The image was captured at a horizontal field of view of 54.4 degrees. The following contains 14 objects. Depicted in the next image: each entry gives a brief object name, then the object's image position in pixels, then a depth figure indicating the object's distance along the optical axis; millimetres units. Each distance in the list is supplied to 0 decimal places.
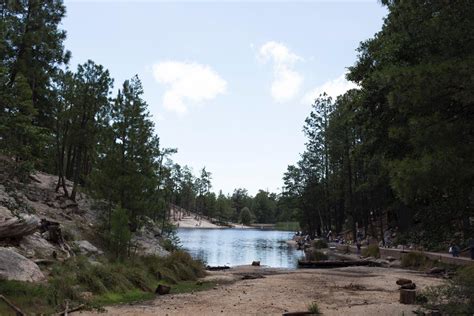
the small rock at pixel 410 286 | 17384
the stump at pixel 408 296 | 14188
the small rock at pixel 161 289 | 17641
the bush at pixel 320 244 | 53906
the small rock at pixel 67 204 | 31448
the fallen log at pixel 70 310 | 11875
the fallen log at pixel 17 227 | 17203
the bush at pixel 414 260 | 28906
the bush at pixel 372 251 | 38325
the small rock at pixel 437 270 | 24584
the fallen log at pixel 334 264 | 34469
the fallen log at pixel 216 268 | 30053
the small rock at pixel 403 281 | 19178
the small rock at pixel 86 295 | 14045
